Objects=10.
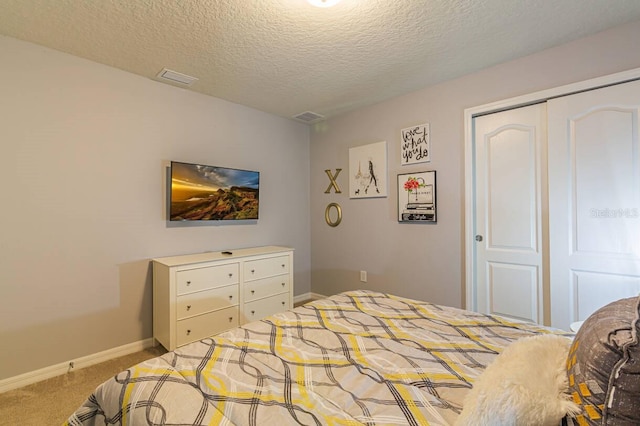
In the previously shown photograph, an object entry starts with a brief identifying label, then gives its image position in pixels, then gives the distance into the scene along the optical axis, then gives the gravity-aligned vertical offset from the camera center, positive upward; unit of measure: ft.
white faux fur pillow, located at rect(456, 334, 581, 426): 2.22 -1.48
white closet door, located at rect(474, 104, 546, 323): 8.09 +0.05
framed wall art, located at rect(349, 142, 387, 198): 11.24 +1.74
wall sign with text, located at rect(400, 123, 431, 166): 10.04 +2.44
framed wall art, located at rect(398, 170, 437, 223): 9.89 +0.57
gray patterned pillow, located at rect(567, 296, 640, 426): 1.87 -1.13
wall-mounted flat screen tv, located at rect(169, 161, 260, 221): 9.37 +0.78
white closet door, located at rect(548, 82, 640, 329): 6.73 +0.30
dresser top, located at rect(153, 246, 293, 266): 8.57 -1.33
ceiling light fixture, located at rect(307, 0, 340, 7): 5.85 +4.29
